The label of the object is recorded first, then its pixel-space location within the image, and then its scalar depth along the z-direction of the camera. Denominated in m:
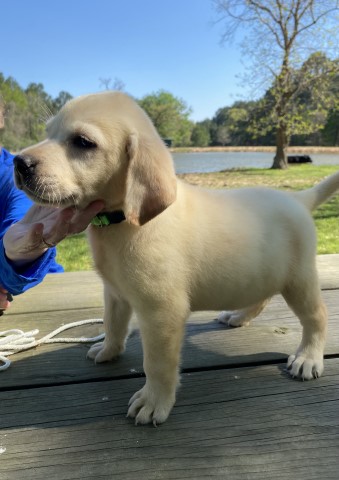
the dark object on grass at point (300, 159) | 24.05
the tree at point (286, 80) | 17.75
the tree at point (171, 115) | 43.84
